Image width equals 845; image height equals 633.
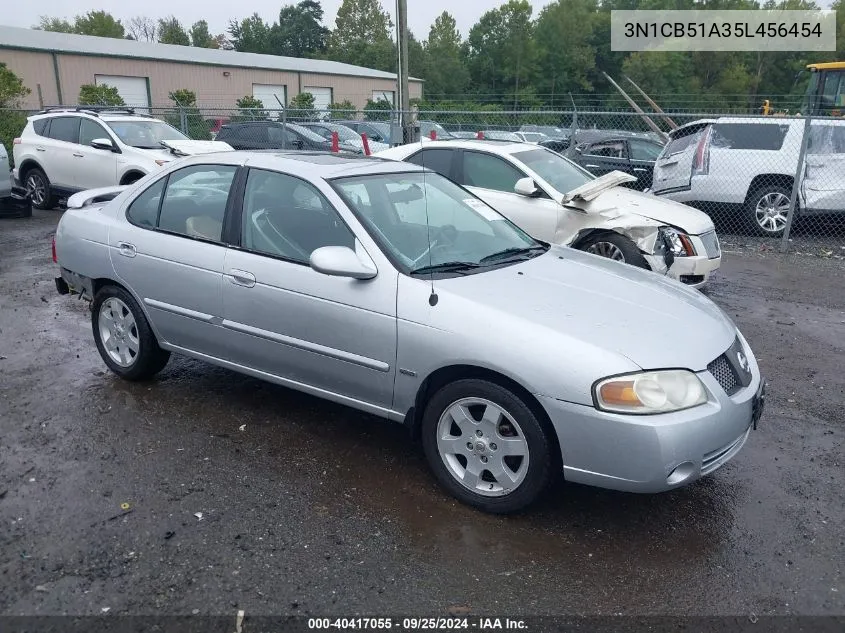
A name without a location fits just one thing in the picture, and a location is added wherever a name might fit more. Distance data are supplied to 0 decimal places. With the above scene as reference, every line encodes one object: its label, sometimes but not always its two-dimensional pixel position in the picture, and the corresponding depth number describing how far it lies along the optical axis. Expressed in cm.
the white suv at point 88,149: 1145
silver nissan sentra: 317
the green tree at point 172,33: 8600
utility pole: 1494
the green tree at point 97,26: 8106
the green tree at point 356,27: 7431
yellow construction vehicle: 1694
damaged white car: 721
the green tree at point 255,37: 8562
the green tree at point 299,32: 8581
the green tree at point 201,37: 9138
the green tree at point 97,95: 2700
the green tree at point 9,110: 1842
